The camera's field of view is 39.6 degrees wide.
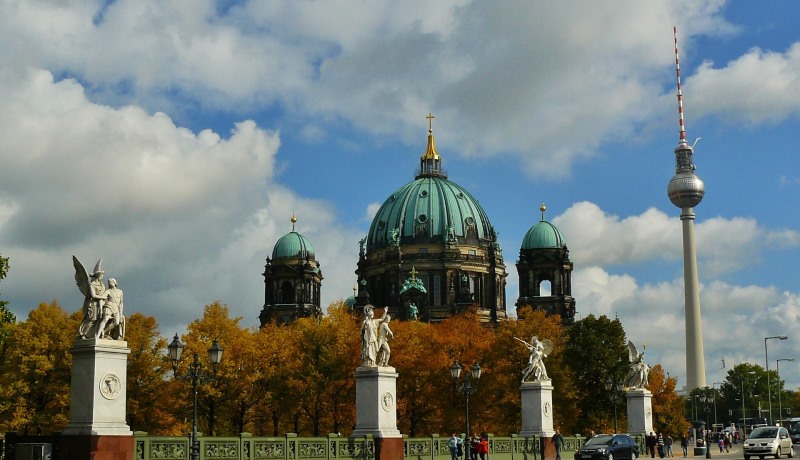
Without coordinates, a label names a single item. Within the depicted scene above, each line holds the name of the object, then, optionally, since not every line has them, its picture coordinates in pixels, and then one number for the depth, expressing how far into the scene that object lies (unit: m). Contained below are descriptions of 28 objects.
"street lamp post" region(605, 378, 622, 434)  60.76
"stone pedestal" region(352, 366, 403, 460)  41.12
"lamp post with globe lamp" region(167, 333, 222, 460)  38.47
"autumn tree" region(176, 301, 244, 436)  67.06
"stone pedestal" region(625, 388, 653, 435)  61.09
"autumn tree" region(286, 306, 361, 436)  73.25
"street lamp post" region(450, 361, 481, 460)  47.09
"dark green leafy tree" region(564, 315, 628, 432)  78.06
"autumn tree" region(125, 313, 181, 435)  64.69
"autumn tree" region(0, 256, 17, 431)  55.56
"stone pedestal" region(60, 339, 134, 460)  30.75
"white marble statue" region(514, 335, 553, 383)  51.91
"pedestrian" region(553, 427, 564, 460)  48.91
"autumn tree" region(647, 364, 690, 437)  83.97
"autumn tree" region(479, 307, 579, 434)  75.06
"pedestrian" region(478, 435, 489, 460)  46.82
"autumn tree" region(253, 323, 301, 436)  72.56
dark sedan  46.03
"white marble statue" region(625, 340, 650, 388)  62.12
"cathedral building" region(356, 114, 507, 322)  152.75
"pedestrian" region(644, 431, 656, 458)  58.08
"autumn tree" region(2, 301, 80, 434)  61.78
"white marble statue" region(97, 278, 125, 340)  31.92
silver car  55.81
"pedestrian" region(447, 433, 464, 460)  45.00
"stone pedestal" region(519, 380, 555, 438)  51.47
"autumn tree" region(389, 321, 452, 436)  75.56
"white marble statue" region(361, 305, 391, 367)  41.84
